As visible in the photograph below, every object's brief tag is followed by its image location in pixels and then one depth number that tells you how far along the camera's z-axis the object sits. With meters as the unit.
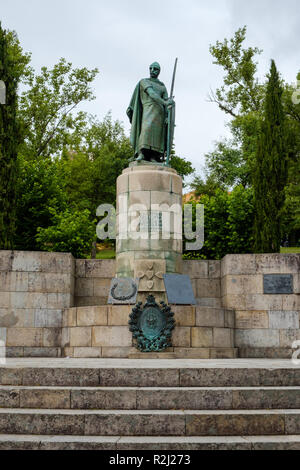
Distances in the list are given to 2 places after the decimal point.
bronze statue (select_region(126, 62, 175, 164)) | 14.48
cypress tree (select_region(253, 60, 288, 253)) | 20.51
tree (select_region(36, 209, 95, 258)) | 23.48
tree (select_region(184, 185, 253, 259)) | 25.03
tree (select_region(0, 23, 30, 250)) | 18.25
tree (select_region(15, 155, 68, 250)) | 25.92
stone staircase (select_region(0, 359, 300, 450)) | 5.65
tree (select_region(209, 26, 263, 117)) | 37.66
